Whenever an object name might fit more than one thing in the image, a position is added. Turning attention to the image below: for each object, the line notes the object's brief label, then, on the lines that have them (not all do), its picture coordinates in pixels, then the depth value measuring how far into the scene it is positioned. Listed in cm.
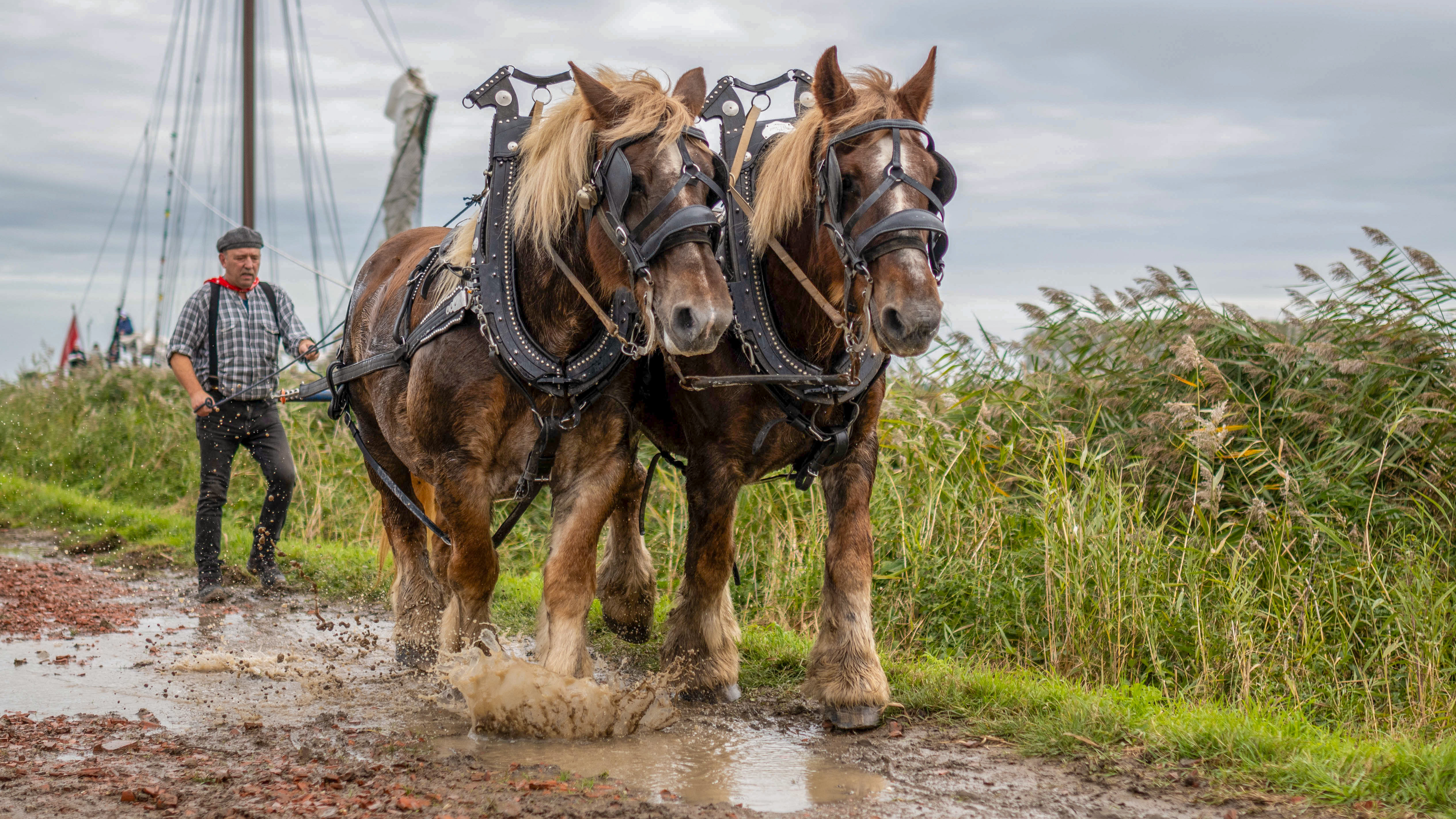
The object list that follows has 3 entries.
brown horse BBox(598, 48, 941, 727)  340
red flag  1747
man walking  660
